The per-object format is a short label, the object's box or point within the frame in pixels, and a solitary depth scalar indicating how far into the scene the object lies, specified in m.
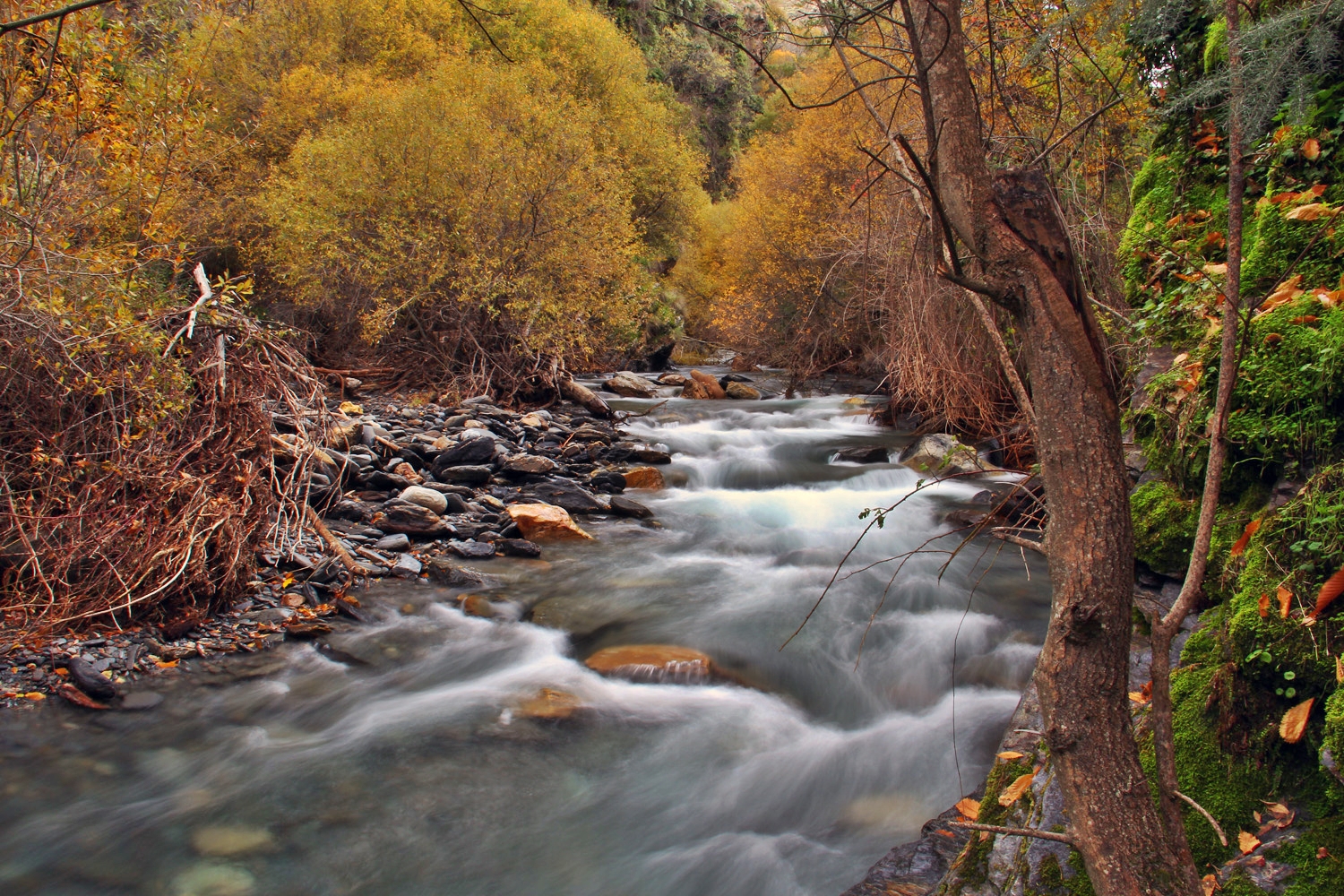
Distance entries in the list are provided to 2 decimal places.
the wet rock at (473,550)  7.63
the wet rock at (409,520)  7.86
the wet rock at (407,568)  6.98
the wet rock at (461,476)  9.68
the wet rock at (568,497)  9.41
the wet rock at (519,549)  7.84
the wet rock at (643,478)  10.80
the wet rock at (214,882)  3.61
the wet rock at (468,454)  10.09
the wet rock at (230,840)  3.88
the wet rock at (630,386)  19.08
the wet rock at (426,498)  8.37
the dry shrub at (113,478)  4.92
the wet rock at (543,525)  8.34
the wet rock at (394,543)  7.41
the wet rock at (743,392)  18.34
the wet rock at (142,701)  4.76
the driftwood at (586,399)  15.05
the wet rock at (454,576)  6.98
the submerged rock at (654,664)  5.62
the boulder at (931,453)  9.78
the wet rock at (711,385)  18.48
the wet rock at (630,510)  9.43
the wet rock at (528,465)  10.26
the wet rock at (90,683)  4.73
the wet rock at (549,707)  5.12
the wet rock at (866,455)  11.63
